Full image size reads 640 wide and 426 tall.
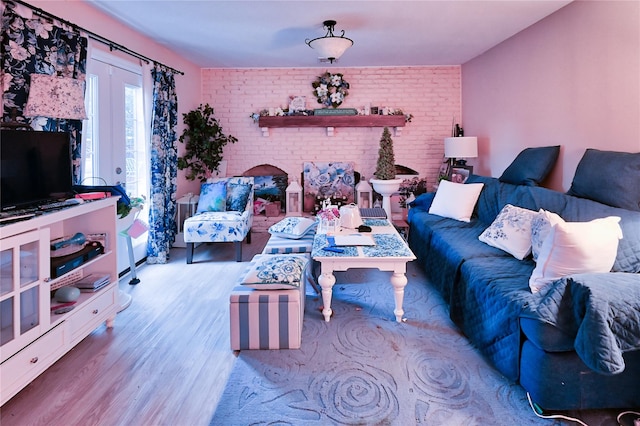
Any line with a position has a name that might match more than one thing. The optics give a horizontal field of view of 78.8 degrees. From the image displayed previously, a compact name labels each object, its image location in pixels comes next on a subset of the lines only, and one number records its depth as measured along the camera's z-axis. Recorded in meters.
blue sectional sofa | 1.59
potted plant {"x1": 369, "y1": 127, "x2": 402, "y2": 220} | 5.10
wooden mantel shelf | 5.48
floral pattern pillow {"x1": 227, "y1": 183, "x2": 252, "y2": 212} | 4.56
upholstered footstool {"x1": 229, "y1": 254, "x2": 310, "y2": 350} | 2.29
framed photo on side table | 4.96
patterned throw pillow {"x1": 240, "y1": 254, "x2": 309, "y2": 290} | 2.34
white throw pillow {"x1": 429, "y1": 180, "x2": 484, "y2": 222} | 3.92
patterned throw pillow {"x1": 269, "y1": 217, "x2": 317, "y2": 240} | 3.44
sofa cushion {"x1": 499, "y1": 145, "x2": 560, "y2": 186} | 3.35
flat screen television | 2.03
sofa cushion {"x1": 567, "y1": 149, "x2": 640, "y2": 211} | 2.37
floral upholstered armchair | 4.08
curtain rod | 2.49
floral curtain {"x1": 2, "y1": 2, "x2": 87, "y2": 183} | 2.33
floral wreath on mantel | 5.52
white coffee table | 2.57
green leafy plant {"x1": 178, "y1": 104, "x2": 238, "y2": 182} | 5.00
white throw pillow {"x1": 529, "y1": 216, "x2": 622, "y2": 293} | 1.97
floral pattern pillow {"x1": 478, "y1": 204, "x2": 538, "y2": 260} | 2.70
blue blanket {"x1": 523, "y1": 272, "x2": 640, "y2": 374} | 1.53
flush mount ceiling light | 3.40
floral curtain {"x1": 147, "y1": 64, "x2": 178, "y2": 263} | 4.10
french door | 3.26
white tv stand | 1.76
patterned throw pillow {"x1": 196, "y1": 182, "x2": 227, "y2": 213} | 4.51
